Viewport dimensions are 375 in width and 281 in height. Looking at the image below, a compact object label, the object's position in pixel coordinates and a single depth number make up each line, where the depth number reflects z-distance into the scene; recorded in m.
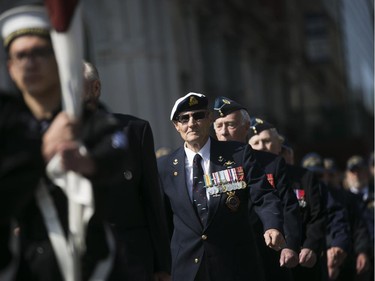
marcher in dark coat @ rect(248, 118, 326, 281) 21.75
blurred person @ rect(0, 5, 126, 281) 9.57
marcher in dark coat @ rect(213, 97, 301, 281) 19.37
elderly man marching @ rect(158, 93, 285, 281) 17.05
